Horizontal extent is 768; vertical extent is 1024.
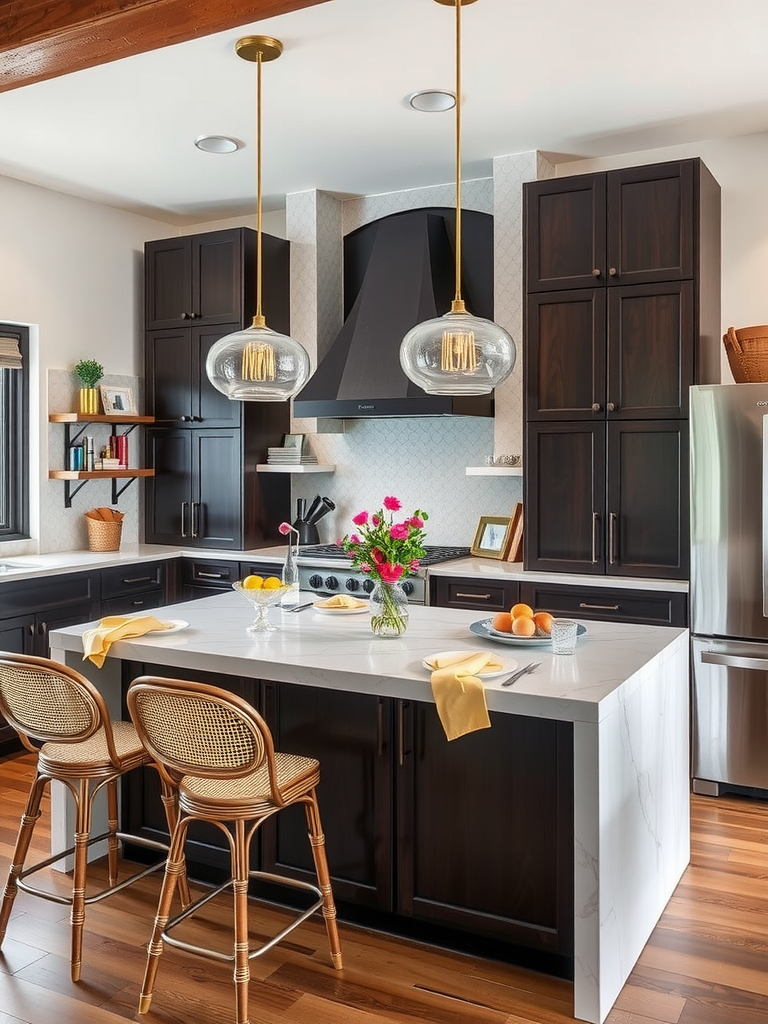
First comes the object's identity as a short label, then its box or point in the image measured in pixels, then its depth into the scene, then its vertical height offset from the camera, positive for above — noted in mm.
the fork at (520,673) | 2484 -534
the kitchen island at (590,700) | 2357 -614
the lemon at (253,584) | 3128 -352
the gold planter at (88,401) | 5414 +440
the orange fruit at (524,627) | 2904 -464
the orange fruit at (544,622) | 2943 -456
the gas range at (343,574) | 4699 -502
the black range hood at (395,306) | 4934 +904
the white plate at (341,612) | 3420 -487
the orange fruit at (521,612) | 2980 -429
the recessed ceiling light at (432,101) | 3977 +1591
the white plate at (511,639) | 2879 -499
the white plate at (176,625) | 3146 -495
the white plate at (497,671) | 2516 -524
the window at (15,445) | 5266 +188
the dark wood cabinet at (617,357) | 4219 +536
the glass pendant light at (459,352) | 2688 +351
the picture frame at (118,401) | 5632 +461
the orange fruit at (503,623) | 2971 -463
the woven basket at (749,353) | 4016 +514
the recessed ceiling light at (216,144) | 4554 +1614
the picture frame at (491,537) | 5008 -327
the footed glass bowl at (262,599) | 3115 -404
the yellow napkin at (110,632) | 2977 -492
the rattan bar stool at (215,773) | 2309 -748
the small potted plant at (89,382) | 5391 +550
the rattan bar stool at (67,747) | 2602 -793
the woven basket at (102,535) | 5465 -326
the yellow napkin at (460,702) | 2420 -579
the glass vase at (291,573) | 3334 -338
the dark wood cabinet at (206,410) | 5461 +396
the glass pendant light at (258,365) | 3043 +363
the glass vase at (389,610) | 3057 -432
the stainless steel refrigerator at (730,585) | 3920 -466
